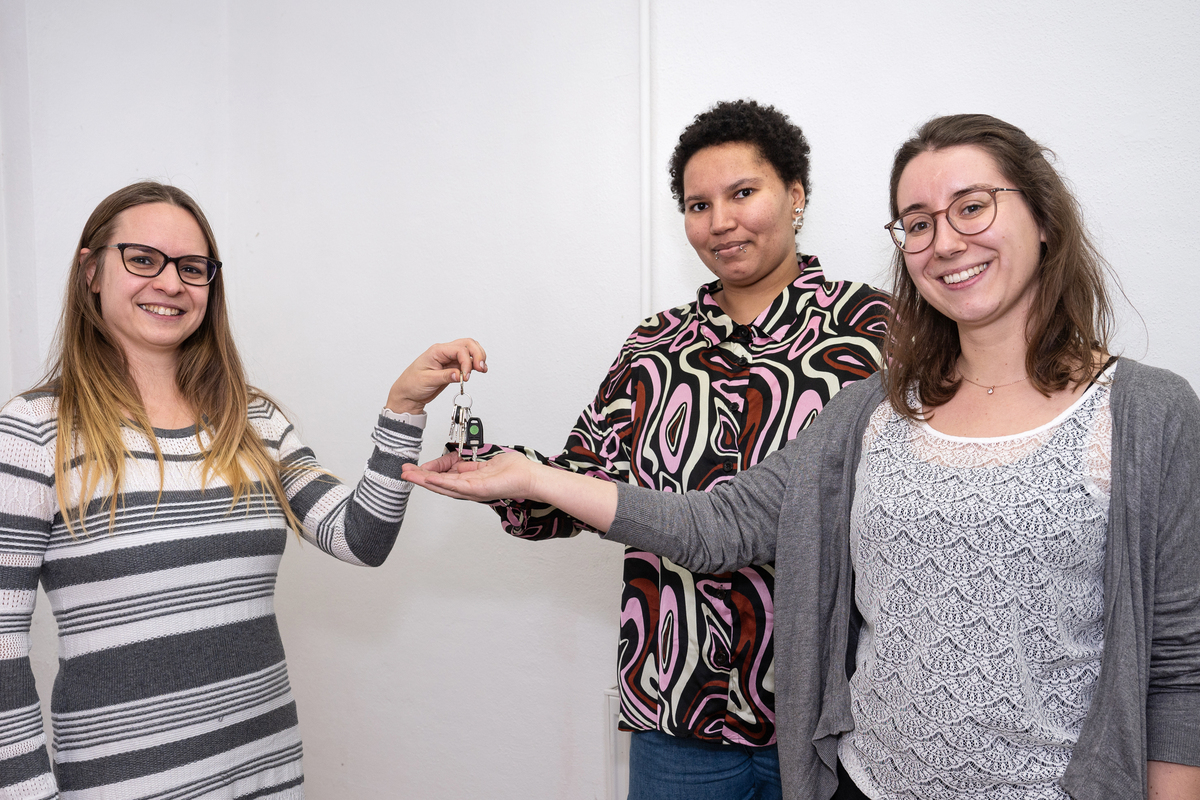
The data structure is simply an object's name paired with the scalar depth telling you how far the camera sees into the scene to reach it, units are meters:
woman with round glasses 1.03
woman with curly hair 1.58
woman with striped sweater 1.33
